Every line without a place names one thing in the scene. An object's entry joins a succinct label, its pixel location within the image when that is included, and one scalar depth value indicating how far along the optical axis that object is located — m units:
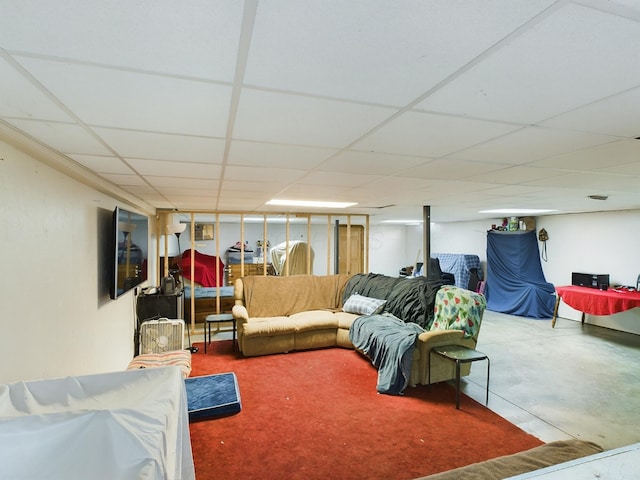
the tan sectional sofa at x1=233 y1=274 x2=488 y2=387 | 3.42
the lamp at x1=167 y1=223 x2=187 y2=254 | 5.24
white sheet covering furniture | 0.88
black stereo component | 5.38
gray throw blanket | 3.23
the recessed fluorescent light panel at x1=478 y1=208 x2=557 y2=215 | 5.52
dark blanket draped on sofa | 4.02
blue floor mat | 2.77
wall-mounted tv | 2.87
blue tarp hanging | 6.46
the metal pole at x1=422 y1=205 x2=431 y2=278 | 5.14
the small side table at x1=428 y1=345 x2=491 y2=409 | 2.96
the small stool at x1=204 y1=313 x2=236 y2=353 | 4.45
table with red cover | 4.73
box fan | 3.85
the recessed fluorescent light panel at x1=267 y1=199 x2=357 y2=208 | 4.32
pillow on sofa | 4.53
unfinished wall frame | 5.49
